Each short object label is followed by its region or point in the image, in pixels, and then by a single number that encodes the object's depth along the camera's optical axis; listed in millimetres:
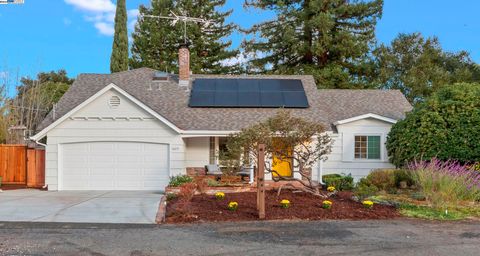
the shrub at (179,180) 15116
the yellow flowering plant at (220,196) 12616
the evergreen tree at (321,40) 29859
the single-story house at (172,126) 17500
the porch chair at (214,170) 17620
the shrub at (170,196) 13517
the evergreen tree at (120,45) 32000
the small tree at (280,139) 11898
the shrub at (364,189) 13067
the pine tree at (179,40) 34906
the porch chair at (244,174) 18133
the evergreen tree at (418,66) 31078
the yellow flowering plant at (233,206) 10992
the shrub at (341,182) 15958
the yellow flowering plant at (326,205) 11055
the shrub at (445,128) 14906
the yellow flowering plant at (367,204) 11328
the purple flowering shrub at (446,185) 11055
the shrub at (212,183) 15252
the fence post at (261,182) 10359
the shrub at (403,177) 15305
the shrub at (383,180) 14990
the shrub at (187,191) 11898
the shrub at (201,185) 13488
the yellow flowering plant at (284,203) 11212
